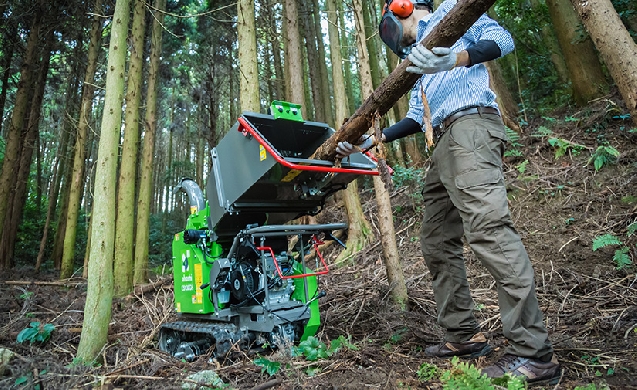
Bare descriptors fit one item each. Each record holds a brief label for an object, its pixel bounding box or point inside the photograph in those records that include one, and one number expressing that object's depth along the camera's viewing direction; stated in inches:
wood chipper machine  122.0
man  88.9
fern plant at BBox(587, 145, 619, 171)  220.7
